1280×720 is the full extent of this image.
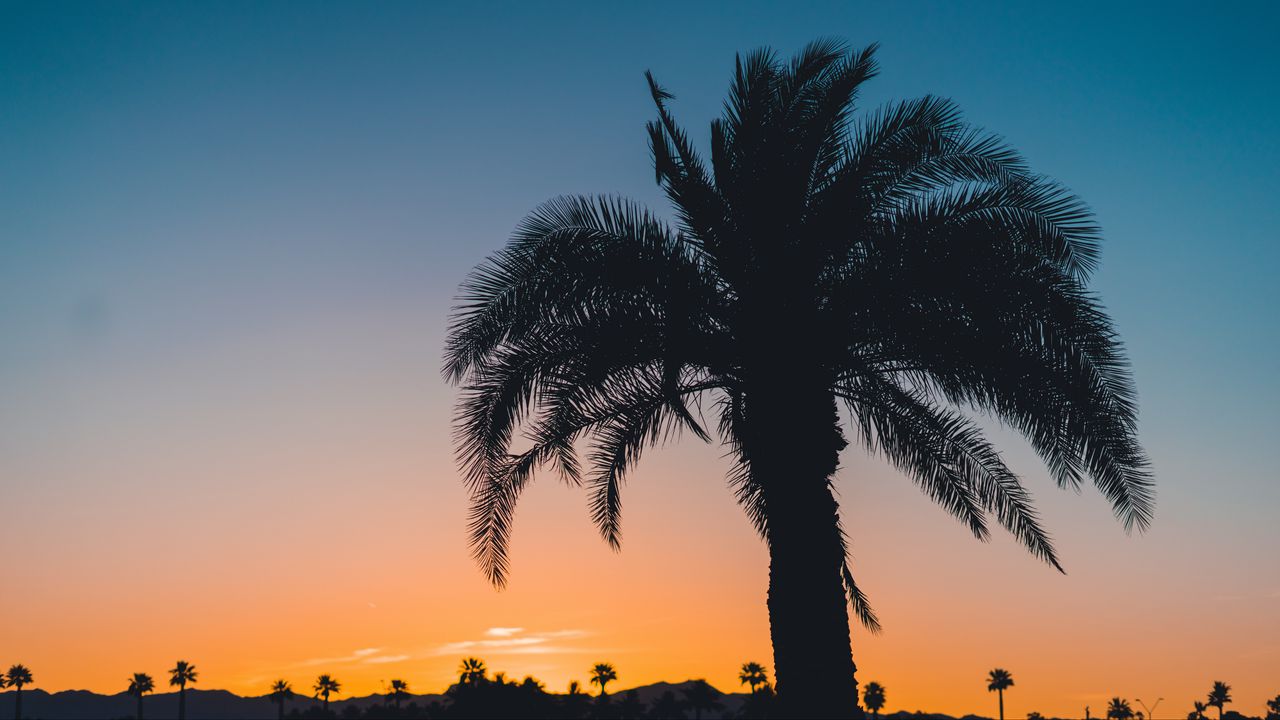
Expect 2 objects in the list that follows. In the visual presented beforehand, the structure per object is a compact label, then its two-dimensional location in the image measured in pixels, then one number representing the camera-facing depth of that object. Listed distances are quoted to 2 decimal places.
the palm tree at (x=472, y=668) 72.73
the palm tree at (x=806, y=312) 11.09
